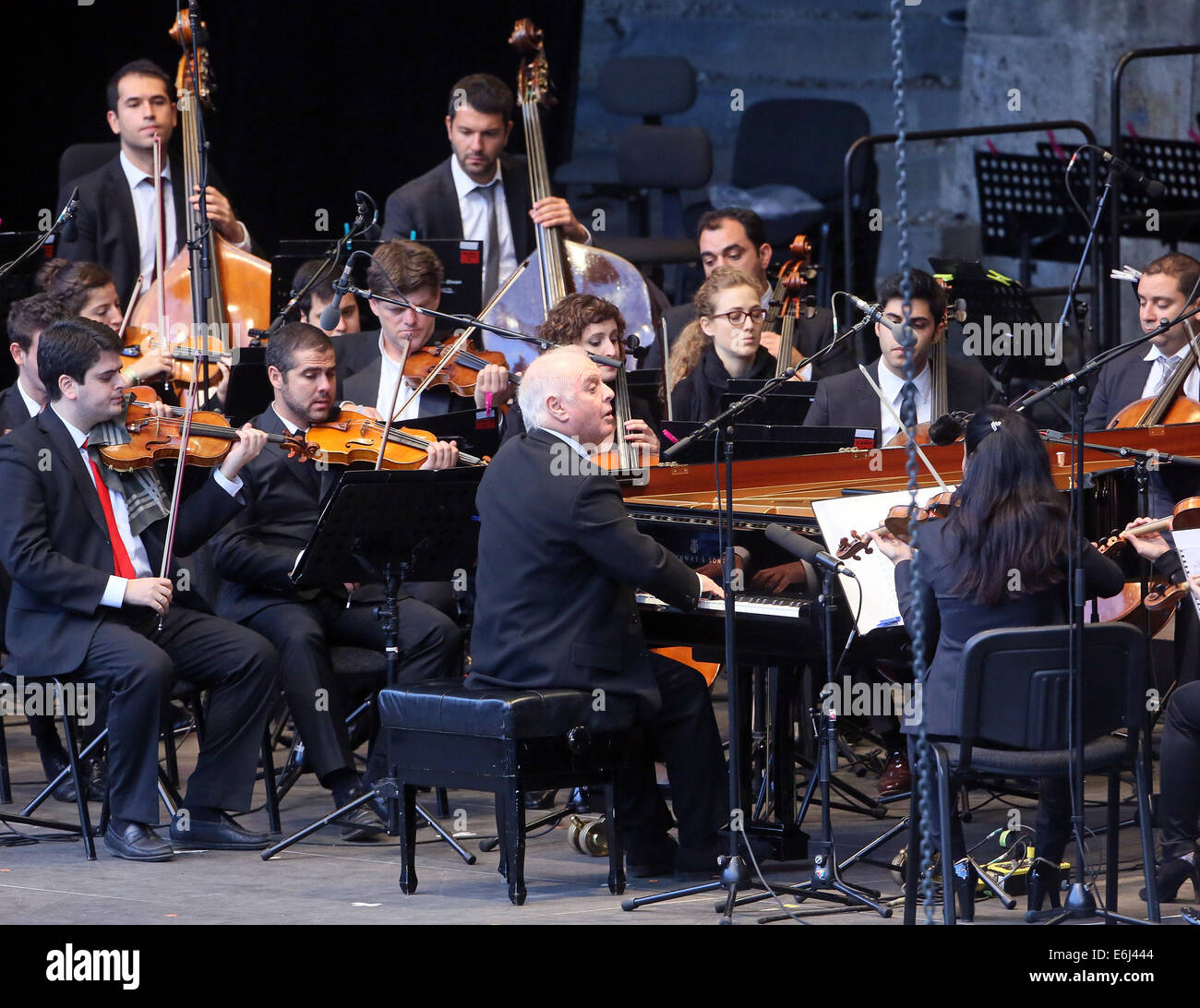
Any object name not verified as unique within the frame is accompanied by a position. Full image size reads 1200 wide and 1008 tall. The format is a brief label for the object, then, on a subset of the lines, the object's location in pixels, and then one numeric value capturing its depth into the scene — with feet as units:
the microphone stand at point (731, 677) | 27.14
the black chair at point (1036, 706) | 25.58
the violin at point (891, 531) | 28.66
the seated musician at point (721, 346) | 40.27
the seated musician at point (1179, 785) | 28.66
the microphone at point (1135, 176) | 38.40
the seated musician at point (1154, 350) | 41.52
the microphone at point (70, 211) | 36.40
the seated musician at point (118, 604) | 32.53
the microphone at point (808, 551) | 27.37
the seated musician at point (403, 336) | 38.04
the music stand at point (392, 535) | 31.73
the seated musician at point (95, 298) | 37.47
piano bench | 28.17
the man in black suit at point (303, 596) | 34.78
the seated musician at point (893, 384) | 37.19
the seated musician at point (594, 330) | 35.91
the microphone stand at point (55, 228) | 36.42
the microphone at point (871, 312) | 27.35
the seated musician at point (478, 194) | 42.75
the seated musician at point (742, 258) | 43.42
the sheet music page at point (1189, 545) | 28.66
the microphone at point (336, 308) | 33.58
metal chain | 20.52
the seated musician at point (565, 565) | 28.71
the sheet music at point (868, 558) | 29.12
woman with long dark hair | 26.68
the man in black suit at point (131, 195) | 42.32
